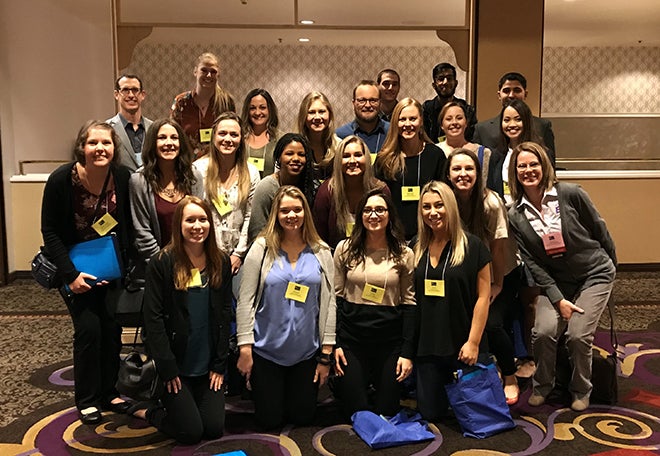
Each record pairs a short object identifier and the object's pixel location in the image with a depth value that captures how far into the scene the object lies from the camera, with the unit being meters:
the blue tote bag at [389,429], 2.71
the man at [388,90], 4.19
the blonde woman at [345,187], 3.13
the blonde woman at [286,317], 2.90
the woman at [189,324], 2.72
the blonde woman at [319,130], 3.42
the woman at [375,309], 2.96
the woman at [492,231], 3.09
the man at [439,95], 4.30
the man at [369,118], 3.60
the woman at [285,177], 3.16
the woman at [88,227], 2.83
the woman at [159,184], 2.99
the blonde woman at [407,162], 3.31
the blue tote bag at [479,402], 2.81
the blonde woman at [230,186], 3.21
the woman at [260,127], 3.59
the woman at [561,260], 3.11
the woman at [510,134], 3.63
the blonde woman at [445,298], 2.94
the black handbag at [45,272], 2.87
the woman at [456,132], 3.57
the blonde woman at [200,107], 3.81
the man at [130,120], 3.56
